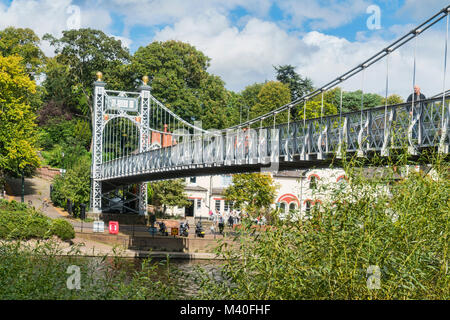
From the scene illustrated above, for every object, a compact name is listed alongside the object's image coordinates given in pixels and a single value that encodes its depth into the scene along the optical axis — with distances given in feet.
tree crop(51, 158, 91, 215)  159.33
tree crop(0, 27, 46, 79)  214.48
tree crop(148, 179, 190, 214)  171.01
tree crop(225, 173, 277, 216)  156.15
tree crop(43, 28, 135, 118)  212.23
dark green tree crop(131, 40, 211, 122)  205.36
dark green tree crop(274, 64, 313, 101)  250.78
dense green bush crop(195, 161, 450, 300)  37.99
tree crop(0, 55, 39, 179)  146.41
